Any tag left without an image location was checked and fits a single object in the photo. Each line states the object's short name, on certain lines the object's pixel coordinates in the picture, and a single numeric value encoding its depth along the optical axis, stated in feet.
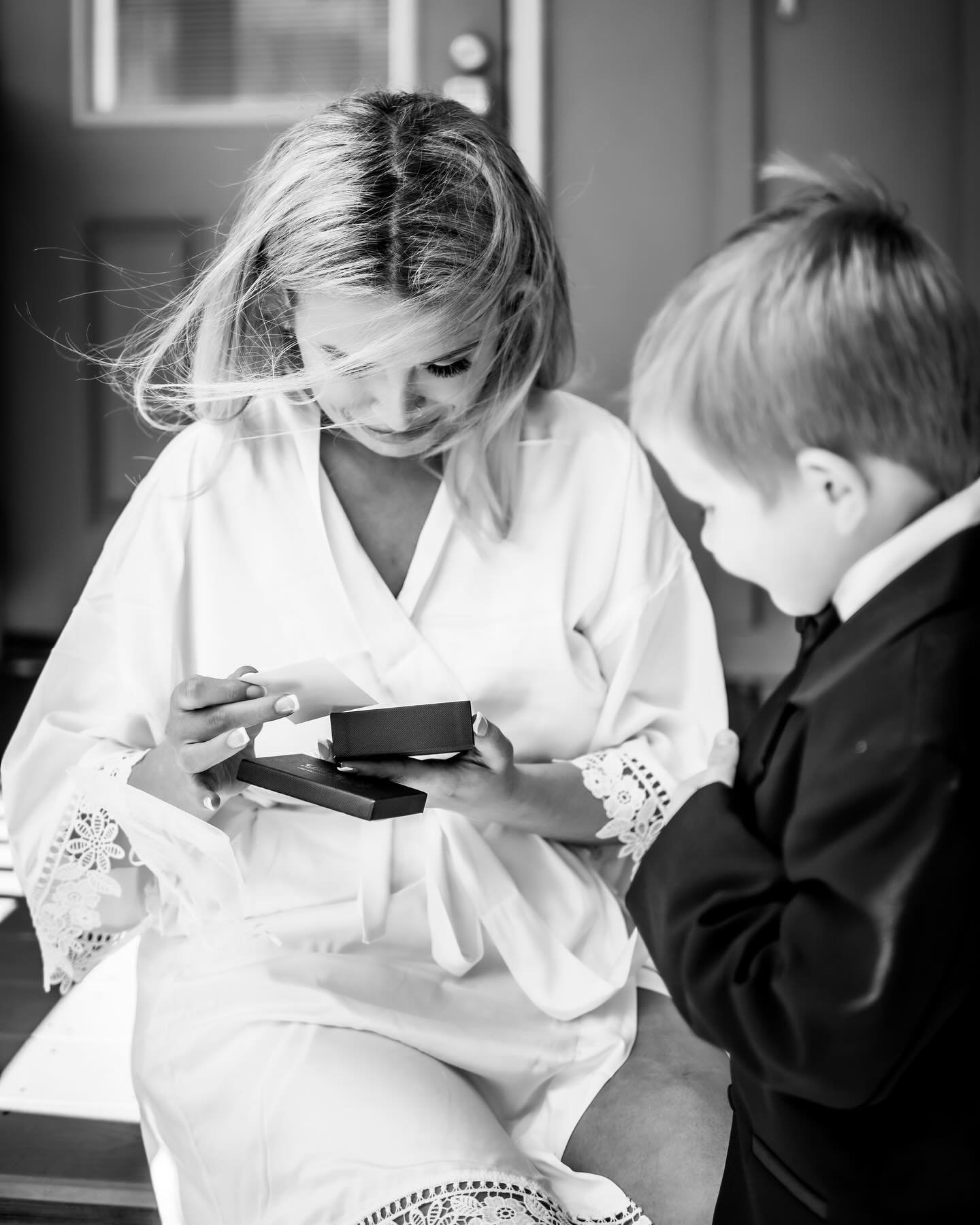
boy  2.25
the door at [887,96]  7.80
